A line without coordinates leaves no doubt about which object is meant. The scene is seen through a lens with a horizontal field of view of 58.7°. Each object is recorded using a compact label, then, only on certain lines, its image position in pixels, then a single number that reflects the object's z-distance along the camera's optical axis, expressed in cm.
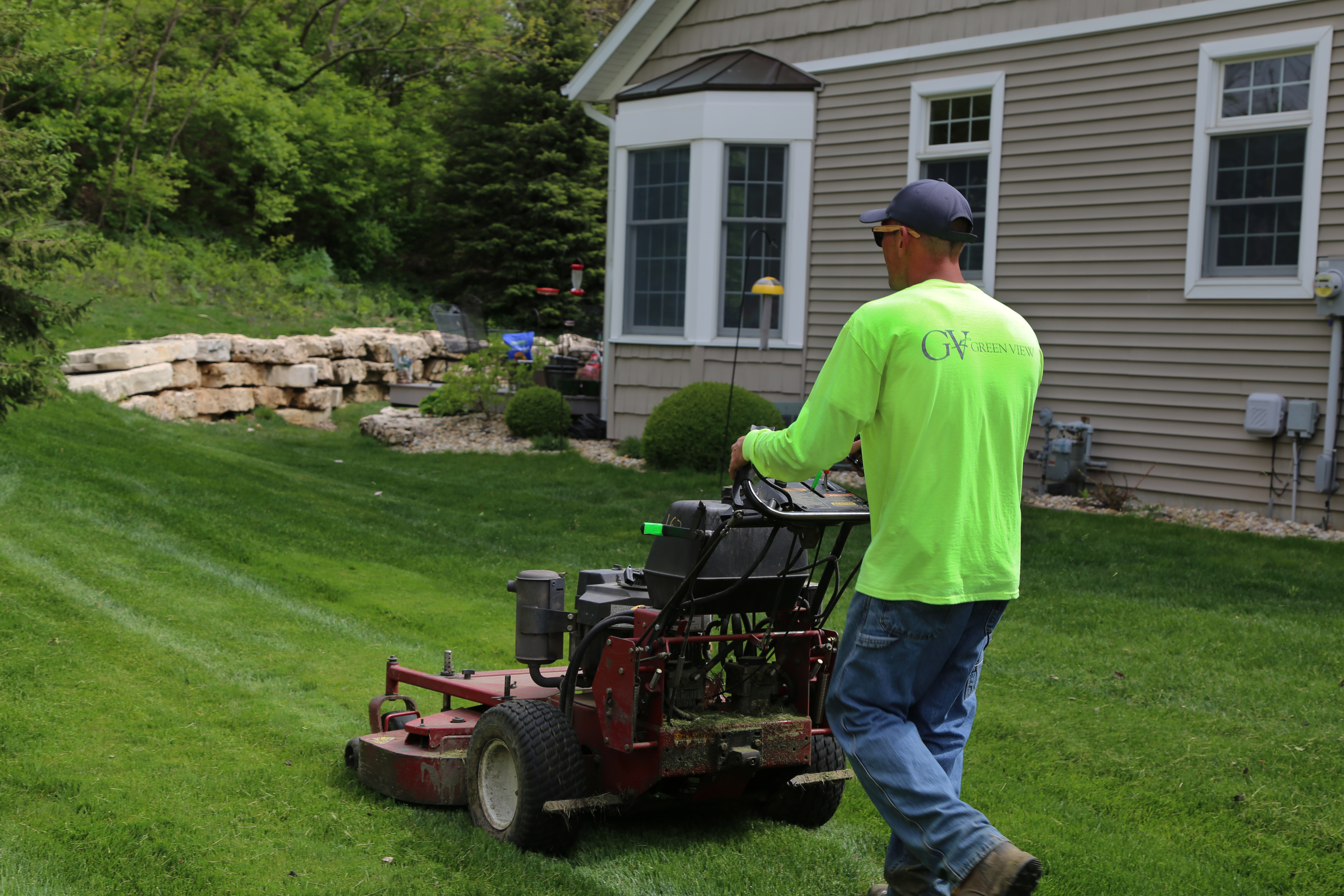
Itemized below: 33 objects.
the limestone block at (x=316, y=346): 1755
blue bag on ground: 1792
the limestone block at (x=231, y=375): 1598
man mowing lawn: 275
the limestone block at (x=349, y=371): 1822
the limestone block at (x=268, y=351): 1641
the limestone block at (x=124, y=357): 1384
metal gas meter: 1132
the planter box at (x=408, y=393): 1845
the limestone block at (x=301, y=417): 1712
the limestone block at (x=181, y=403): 1507
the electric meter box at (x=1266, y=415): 1012
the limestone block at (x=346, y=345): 1831
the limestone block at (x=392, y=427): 1554
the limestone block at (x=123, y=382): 1361
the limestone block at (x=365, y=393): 1892
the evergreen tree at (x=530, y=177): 2931
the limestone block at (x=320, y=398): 1744
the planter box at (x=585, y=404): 1625
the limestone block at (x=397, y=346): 1938
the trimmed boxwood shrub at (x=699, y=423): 1227
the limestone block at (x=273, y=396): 1672
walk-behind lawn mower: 358
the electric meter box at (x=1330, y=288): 966
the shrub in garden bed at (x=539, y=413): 1513
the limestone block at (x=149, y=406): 1429
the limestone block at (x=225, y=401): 1580
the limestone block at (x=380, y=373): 1928
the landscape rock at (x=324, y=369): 1773
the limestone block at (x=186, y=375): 1525
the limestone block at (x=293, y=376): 1694
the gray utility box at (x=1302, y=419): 998
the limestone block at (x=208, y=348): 1562
